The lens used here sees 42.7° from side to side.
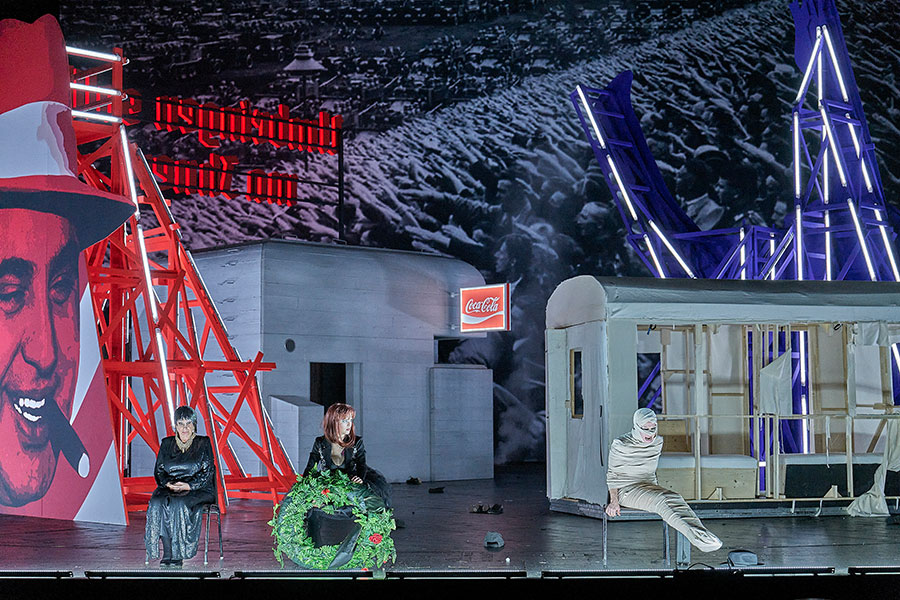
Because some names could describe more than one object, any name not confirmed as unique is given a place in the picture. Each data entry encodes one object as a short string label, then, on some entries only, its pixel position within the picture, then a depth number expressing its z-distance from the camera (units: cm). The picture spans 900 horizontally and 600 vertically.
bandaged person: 916
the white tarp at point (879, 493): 1356
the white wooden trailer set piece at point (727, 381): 1286
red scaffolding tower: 1432
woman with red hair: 904
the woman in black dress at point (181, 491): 938
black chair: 948
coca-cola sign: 2038
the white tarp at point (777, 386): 1361
